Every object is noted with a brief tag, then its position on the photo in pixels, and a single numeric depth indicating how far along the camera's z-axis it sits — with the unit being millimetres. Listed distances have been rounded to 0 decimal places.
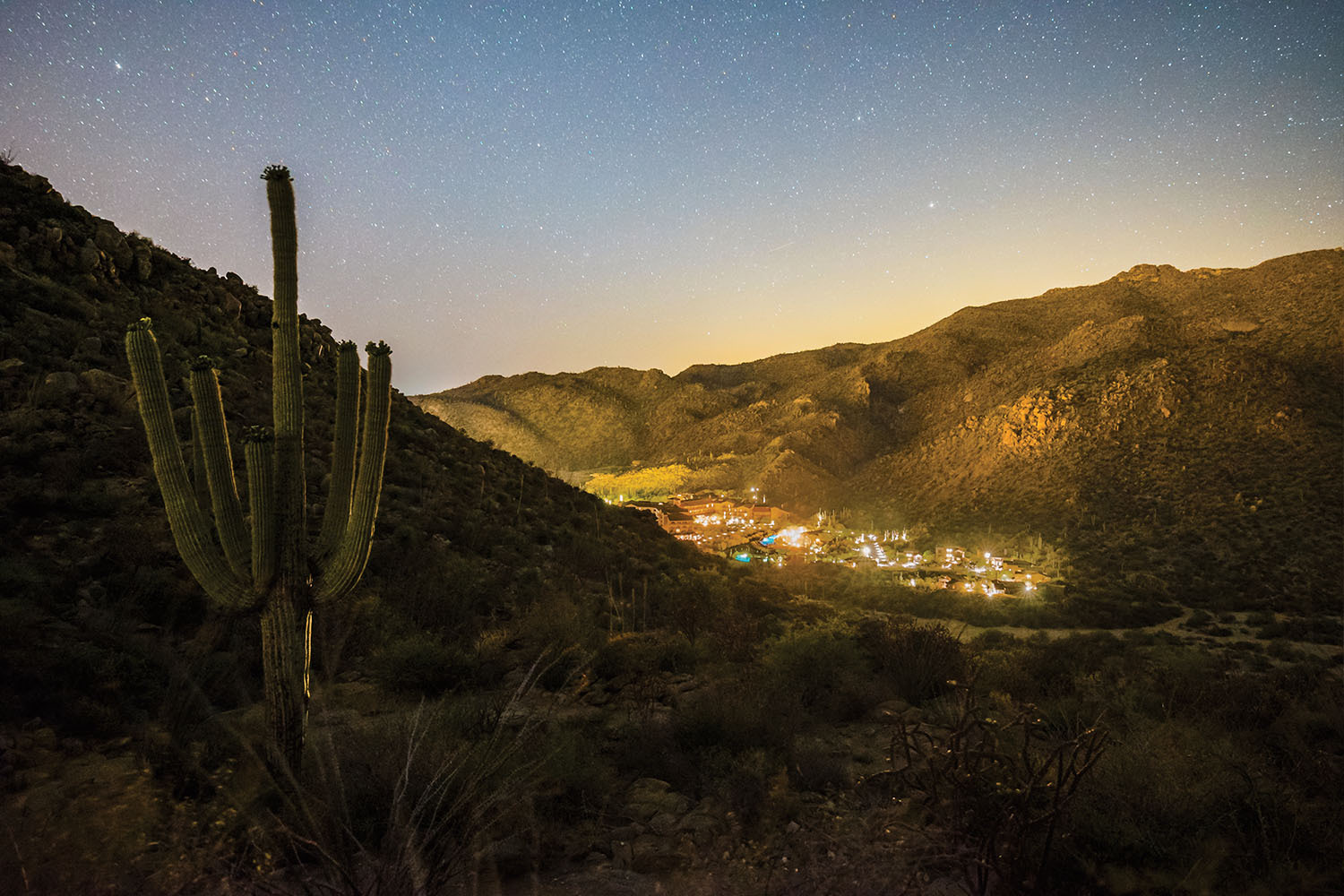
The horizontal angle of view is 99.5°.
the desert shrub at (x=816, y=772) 5824
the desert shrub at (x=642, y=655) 8562
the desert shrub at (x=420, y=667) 7367
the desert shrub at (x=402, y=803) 3510
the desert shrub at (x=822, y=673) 8062
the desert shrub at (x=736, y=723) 6312
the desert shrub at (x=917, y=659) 8945
